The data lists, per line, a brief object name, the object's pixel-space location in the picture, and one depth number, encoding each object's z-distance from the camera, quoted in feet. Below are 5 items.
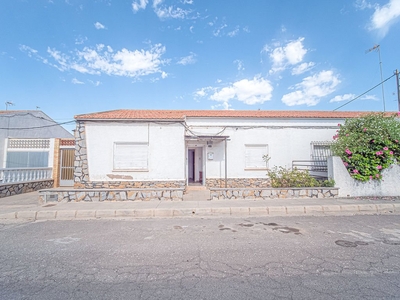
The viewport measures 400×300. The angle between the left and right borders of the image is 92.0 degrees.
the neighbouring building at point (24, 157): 30.94
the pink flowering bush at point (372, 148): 26.32
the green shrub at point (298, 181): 27.88
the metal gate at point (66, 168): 39.55
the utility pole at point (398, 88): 59.36
